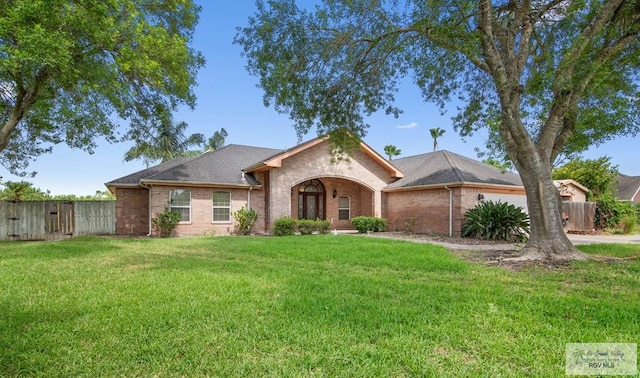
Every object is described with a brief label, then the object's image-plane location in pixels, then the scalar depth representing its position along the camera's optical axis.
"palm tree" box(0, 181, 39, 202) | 21.25
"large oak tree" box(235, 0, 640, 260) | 8.96
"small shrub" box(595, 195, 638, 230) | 20.39
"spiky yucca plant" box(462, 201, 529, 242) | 14.21
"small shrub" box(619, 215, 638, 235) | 20.12
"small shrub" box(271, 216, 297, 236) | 16.75
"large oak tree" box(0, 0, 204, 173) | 8.70
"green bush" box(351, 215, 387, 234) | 18.97
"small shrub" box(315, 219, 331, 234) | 17.59
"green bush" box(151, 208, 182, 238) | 15.69
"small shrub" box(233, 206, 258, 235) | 17.48
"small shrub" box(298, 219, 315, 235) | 17.31
